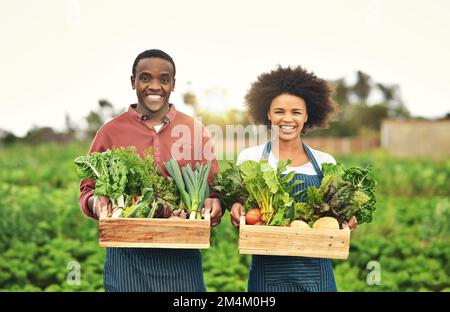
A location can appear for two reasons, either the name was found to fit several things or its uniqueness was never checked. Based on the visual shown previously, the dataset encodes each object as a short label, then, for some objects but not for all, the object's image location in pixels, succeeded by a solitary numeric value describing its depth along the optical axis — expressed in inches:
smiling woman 135.1
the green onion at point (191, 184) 130.3
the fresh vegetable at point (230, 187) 132.5
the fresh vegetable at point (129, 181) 125.2
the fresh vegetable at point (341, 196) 128.3
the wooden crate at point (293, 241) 120.7
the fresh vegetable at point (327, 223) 123.7
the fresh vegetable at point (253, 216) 127.9
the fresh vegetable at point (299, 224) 124.1
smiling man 132.2
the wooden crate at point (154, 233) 119.0
